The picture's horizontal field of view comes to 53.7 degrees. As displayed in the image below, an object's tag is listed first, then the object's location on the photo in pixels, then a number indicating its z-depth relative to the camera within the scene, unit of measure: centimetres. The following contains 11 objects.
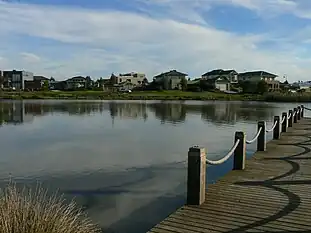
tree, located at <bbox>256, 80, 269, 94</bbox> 7899
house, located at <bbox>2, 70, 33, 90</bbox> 11224
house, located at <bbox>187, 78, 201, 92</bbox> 9006
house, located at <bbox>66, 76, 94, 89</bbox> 10926
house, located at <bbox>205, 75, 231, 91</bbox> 9138
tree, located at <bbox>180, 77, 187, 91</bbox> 9108
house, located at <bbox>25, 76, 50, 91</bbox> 11162
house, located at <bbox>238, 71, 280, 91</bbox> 9130
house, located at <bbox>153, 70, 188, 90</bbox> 9820
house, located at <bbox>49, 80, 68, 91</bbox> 11391
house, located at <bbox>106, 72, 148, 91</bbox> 10597
